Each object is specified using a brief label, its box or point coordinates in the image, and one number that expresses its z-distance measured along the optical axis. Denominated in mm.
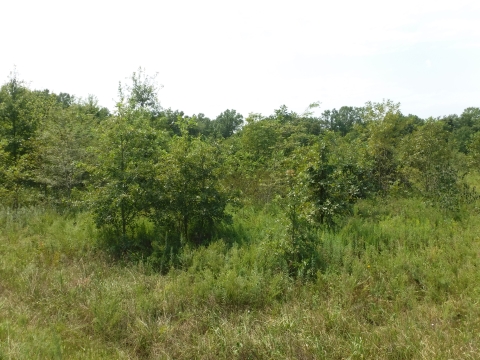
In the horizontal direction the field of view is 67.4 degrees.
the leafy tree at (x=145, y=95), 24969
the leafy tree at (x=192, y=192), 8875
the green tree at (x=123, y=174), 8773
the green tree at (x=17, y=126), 12903
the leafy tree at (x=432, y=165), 10477
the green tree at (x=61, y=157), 11797
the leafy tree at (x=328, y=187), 8977
